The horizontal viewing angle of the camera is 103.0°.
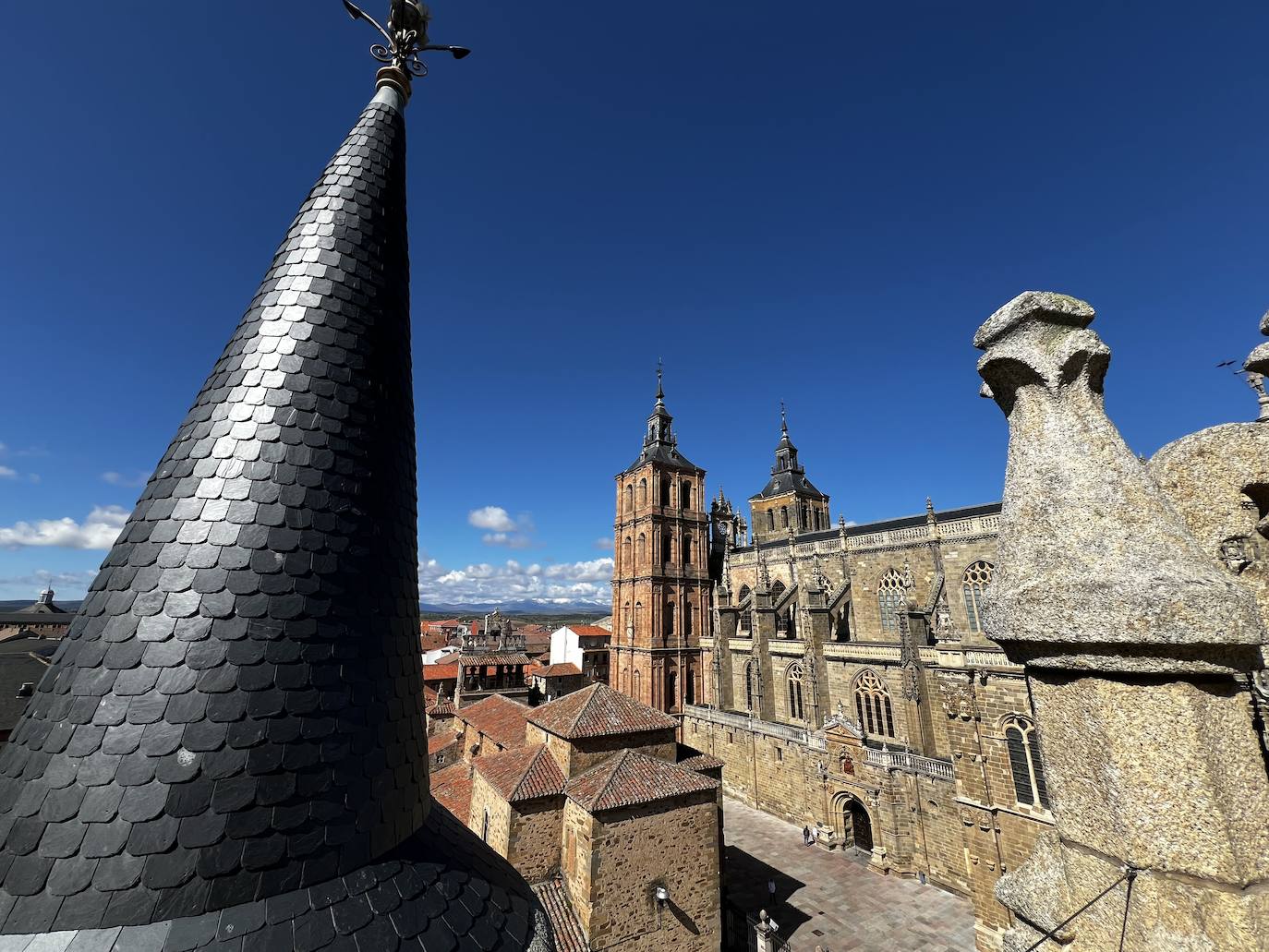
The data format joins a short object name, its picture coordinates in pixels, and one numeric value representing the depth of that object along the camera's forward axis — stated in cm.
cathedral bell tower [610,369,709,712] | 3331
